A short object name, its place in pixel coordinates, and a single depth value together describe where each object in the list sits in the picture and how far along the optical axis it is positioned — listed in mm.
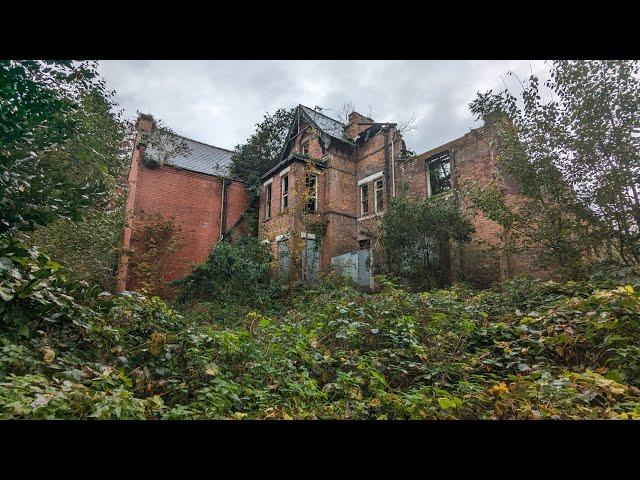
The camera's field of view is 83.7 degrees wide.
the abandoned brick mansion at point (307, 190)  12570
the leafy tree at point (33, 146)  2643
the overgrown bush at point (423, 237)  10188
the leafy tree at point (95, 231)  7246
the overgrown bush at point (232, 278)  11742
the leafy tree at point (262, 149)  17312
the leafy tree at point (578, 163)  5672
